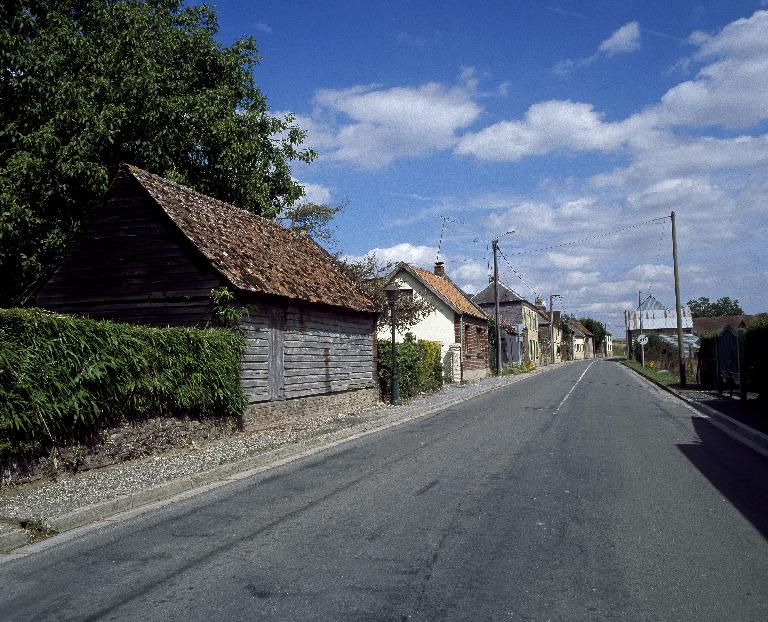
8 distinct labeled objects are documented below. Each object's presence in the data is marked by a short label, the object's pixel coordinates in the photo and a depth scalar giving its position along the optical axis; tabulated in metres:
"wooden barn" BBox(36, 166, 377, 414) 15.30
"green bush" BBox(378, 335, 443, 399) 23.73
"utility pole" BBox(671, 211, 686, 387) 29.58
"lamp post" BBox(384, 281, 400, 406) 21.41
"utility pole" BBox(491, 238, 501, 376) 41.97
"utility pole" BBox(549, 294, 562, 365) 78.32
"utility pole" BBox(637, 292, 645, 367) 68.03
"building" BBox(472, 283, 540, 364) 72.94
